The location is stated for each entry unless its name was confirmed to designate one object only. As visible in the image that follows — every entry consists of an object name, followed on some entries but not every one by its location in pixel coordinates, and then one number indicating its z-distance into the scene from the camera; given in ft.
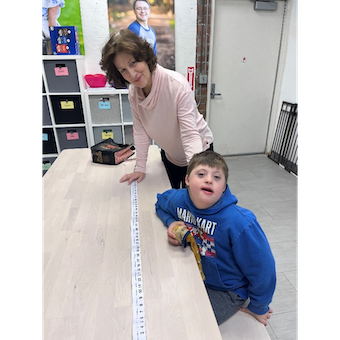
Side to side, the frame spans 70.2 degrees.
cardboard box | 8.70
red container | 9.48
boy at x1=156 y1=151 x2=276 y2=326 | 3.03
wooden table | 2.32
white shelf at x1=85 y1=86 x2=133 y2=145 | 9.42
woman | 4.01
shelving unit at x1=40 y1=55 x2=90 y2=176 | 8.95
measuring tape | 2.29
